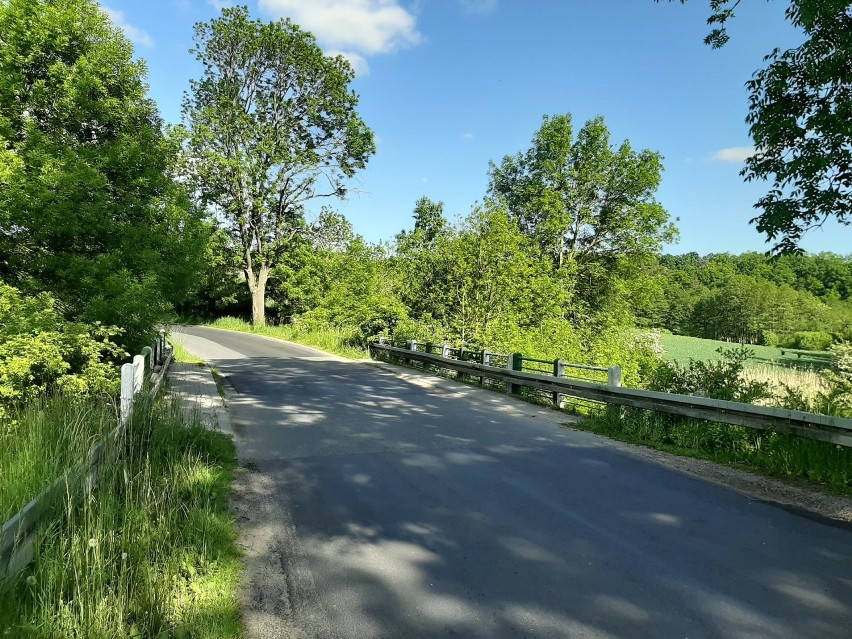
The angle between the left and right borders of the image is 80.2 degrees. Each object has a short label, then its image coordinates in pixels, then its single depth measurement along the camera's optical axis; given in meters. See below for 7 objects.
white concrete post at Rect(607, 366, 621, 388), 9.14
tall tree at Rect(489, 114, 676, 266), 34.53
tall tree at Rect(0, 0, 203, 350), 7.42
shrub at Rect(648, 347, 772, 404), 7.91
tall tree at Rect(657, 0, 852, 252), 7.89
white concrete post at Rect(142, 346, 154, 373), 8.70
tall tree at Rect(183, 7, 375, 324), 35.81
